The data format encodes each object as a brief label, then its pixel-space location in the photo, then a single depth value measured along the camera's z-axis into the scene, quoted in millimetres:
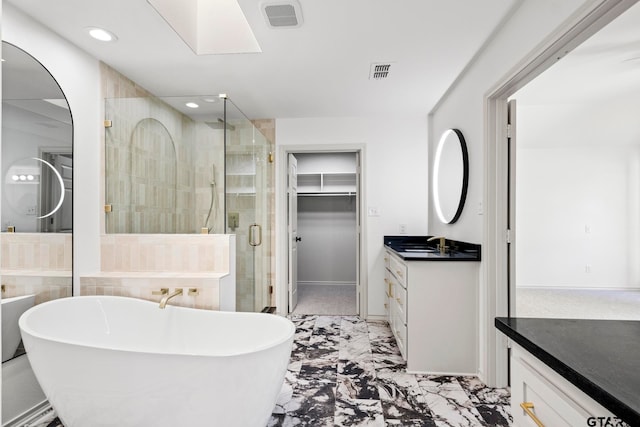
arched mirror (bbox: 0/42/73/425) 1876
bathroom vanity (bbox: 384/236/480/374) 2467
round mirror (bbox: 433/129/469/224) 2771
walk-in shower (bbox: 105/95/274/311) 2658
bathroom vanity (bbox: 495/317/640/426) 622
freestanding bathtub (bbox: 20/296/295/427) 1524
